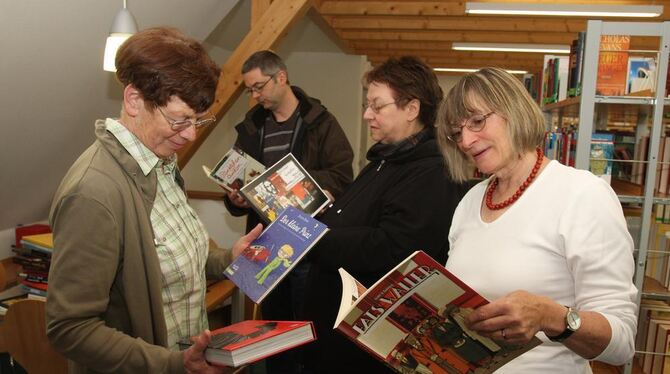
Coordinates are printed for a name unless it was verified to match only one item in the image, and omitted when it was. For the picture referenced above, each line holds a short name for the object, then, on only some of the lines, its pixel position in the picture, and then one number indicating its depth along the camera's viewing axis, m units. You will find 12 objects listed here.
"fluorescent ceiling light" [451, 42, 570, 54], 6.54
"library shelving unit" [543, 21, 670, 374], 2.38
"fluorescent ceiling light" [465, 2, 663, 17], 4.81
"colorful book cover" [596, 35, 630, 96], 2.53
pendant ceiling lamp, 2.26
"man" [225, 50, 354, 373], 2.76
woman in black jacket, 1.74
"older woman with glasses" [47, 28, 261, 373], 1.09
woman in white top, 1.07
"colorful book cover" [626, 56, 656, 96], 2.53
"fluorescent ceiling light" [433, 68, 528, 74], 8.86
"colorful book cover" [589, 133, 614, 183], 2.59
